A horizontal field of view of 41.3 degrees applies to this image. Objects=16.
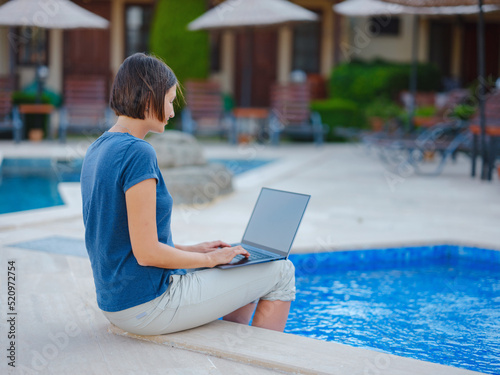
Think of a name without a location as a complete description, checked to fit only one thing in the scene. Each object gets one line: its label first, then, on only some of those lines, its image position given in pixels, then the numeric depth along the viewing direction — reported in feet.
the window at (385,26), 48.85
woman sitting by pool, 6.63
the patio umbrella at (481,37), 22.36
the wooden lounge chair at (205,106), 37.70
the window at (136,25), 48.24
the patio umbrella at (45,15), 34.24
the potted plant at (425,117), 31.58
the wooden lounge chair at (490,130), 23.16
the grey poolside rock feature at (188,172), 18.38
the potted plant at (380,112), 38.60
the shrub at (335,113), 38.75
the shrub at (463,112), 27.81
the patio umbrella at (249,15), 36.09
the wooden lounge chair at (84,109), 35.73
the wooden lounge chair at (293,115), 37.01
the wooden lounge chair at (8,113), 33.53
